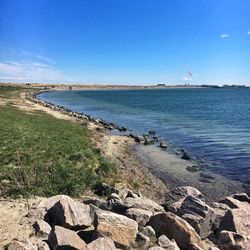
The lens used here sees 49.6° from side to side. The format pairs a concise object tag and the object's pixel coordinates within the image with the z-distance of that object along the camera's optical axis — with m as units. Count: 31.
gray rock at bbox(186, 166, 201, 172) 20.93
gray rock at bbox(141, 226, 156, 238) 8.93
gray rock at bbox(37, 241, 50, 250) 7.75
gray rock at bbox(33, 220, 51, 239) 8.73
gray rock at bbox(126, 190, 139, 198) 12.10
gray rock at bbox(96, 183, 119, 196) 13.44
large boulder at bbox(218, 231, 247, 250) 9.10
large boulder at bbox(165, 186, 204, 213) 12.51
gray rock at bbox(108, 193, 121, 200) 11.35
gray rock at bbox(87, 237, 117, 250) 7.30
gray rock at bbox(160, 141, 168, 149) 28.18
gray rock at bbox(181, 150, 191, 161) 24.03
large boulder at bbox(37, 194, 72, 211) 10.14
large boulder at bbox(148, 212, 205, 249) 9.02
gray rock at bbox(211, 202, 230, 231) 10.47
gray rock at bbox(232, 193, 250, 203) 14.47
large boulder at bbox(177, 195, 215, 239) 9.92
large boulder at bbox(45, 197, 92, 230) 8.98
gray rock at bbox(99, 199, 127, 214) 10.33
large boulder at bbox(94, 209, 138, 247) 8.16
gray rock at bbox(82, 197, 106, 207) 10.59
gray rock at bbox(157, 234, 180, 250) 8.39
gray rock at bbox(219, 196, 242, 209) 11.95
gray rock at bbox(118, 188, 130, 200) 12.37
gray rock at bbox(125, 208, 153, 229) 9.56
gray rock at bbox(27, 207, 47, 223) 9.71
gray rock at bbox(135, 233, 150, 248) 8.38
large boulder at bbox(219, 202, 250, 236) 9.92
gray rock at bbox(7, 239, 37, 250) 7.39
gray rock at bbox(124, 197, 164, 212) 10.55
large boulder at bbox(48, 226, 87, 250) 7.68
